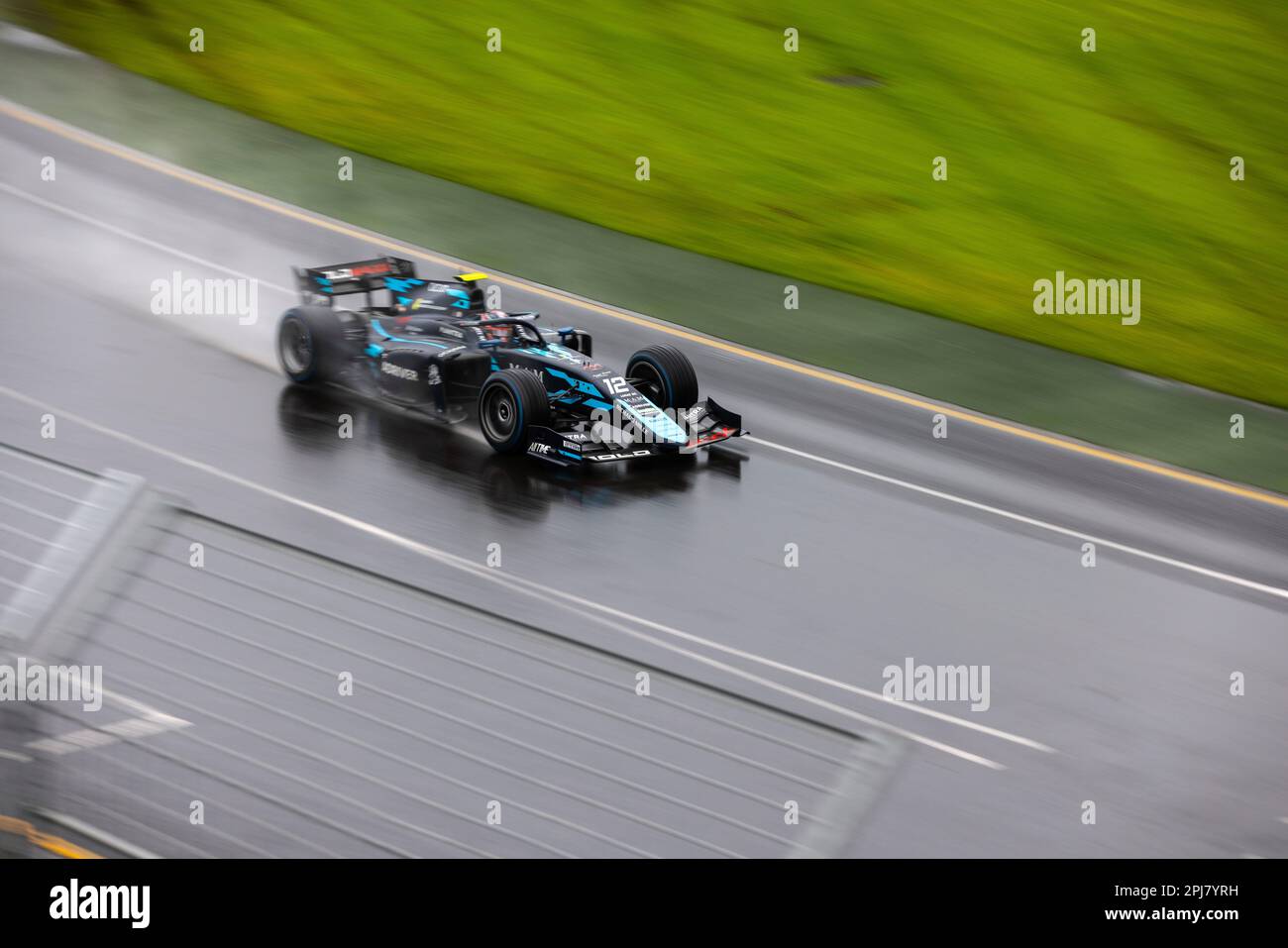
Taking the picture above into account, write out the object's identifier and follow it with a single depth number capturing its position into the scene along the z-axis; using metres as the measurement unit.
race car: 26.09
